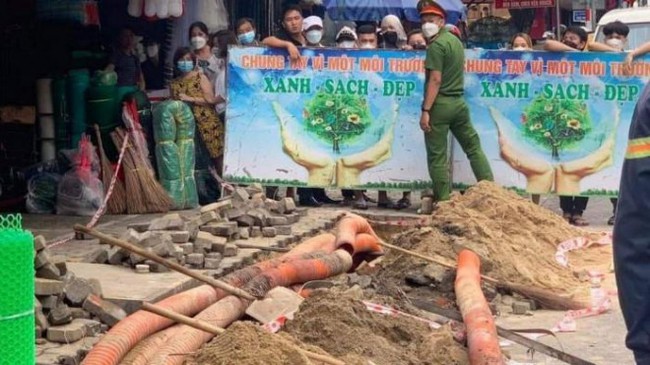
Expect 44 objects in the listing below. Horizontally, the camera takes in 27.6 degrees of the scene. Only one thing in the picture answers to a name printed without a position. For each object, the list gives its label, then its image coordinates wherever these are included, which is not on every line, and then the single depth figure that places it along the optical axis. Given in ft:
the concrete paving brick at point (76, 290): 25.55
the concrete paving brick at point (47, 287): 24.49
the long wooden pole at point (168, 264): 26.25
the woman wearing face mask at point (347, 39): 49.03
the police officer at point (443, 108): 42.86
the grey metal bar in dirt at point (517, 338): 24.45
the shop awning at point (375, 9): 66.39
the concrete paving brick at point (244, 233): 37.19
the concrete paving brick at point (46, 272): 25.50
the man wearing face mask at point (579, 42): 45.96
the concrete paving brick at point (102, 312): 25.63
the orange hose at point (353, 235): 33.53
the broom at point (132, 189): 42.22
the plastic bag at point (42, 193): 41.50
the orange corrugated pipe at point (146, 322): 21.62
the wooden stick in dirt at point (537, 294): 31.35
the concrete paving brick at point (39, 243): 25.43
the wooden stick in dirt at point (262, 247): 35.63
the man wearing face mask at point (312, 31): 47.24
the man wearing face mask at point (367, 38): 48.96
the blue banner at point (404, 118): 44.32
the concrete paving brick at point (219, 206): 37.61
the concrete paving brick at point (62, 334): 24.04
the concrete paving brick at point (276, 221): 39.09
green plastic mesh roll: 14.60
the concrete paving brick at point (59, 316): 24.43
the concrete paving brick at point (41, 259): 25.39
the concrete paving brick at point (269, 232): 38.06
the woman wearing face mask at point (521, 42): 47.70
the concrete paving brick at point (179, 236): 33.24
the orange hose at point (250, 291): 22.51
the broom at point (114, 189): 41.88
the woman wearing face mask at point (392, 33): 58.85
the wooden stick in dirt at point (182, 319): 22.54
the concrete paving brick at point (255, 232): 38.04
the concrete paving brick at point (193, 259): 32.17
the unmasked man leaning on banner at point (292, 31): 45.24
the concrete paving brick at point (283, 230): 38.42
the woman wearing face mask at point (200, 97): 45.62
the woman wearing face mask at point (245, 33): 47.19
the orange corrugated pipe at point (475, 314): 23.38
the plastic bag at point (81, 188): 41.09
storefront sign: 94.53
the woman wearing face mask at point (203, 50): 46.39
